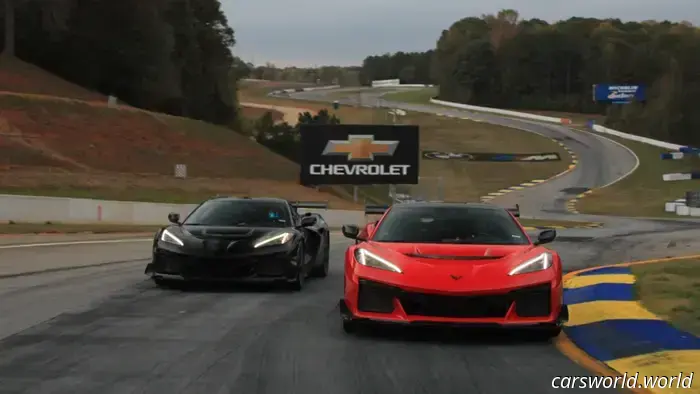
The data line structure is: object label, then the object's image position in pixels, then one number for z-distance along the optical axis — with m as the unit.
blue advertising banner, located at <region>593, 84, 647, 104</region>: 124.25
